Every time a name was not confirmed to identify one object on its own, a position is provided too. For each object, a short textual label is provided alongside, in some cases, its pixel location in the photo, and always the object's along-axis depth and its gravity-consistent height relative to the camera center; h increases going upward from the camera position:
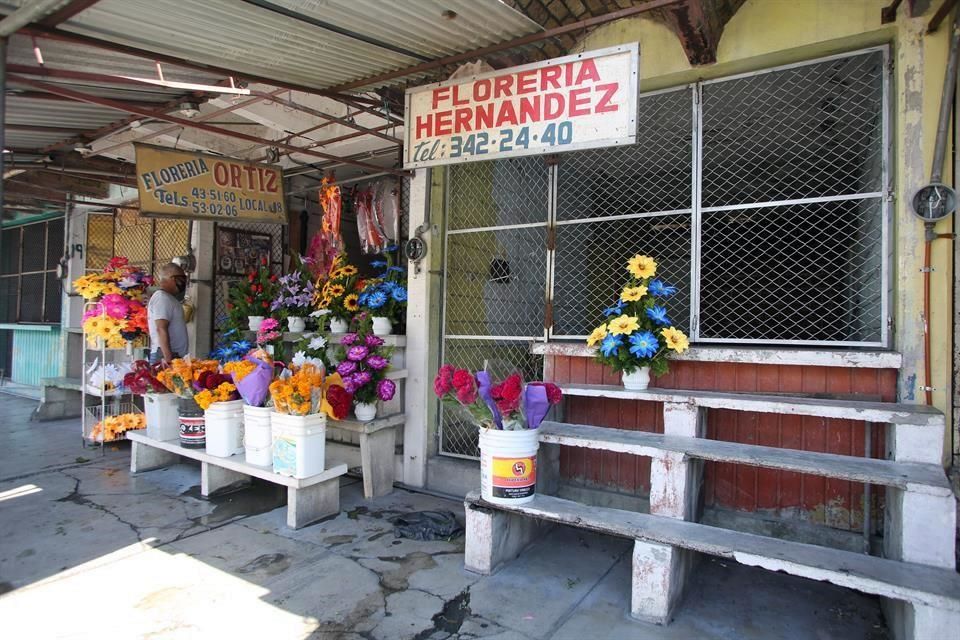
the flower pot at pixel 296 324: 5.71 +0.03
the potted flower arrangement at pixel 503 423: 3.16 -0.53
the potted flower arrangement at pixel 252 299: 6.30 +0.31
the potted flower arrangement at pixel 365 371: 4.40 -0.34
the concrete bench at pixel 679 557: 2.22 -1.01
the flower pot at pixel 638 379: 3.55 -0.29
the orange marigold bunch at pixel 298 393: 3.96 -0.47
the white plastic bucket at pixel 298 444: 3.94 -0.84
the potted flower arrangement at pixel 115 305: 6.02 +0.19
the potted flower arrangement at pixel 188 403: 4.77 -0.68
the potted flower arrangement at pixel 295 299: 5.73 +0.29
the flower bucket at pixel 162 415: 5.13 -0.84
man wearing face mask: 5.72 +0.05
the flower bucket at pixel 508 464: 3.18 -0.76
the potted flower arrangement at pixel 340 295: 5.34 +0.31
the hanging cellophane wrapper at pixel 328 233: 5.68 +0.98
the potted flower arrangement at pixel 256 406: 4.25 -0.62
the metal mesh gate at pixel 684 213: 3.64 +1.04
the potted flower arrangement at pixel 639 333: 3.48 +0.01
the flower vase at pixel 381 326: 4.96 +0.02
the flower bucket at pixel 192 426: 4.77 -0.87
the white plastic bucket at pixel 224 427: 4.50 -0.82
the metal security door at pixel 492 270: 5.02 +0.57
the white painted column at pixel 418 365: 4.90 -0.31
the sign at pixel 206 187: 4.57 +1.22
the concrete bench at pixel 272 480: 3.94 -1.20
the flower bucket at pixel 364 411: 4.61 -0.69
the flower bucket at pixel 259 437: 4.24 -0.84
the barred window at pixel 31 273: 9.73 +0.89
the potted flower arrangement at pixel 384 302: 4.99 +0.24
